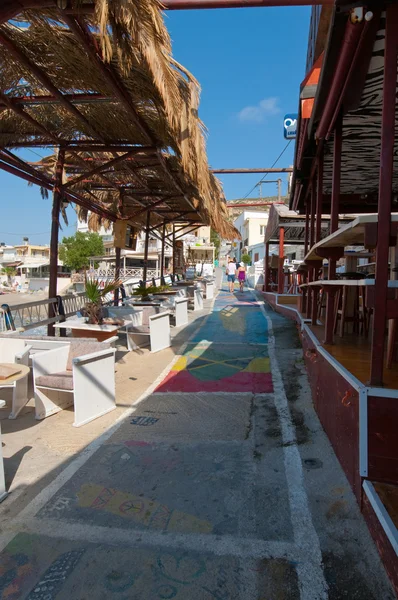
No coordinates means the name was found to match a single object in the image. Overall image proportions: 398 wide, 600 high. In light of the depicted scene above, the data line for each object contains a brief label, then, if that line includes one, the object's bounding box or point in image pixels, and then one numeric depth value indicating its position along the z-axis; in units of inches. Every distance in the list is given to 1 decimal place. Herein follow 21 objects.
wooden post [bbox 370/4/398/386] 92.5
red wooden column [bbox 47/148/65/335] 278.8
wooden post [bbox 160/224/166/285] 589.3
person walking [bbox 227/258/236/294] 790.7
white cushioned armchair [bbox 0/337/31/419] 169.5
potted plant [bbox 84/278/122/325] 250.1
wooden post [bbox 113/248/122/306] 405.8
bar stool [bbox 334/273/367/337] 199.1
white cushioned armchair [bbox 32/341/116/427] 161.5
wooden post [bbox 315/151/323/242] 211.5
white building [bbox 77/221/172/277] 1781.0
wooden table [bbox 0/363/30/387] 145.5
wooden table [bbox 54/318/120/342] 239.6
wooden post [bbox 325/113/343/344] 153.0
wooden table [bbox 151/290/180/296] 472.3
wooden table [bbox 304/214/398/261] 94.3
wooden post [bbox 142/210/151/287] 494.9
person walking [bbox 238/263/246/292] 811.4
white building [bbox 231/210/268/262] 1991.9
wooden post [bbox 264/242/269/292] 655.1
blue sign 474.3
